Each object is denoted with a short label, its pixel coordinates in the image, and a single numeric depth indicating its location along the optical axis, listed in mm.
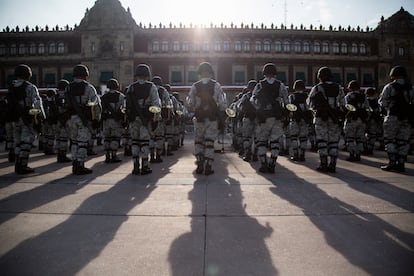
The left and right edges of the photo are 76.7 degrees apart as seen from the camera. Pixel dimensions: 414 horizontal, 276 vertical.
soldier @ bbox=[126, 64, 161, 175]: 5238
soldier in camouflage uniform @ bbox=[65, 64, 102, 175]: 5207
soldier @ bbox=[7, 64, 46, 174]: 5316
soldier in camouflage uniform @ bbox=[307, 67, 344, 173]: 5414
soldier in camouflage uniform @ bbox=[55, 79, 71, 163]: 6973
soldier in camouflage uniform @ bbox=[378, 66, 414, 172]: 5535
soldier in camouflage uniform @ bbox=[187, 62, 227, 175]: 5324
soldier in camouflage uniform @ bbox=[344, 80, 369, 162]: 7125
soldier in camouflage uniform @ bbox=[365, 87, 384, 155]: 8562
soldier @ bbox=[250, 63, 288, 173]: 5340
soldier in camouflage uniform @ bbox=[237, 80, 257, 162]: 7691
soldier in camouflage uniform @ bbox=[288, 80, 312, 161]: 7309
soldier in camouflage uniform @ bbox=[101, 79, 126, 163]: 6922
